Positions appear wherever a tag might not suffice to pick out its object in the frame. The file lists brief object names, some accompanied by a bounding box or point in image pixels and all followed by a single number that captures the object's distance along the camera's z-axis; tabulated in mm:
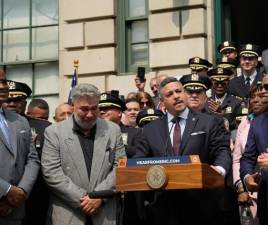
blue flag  14667
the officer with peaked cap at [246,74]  11719
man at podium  7395
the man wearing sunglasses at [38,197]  8422
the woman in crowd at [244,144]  8016
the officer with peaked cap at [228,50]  13211
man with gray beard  7766
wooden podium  6801
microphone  7688
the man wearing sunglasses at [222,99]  10359
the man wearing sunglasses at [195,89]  9414
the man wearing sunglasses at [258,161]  6879
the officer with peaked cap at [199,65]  12805
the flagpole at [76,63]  15711
